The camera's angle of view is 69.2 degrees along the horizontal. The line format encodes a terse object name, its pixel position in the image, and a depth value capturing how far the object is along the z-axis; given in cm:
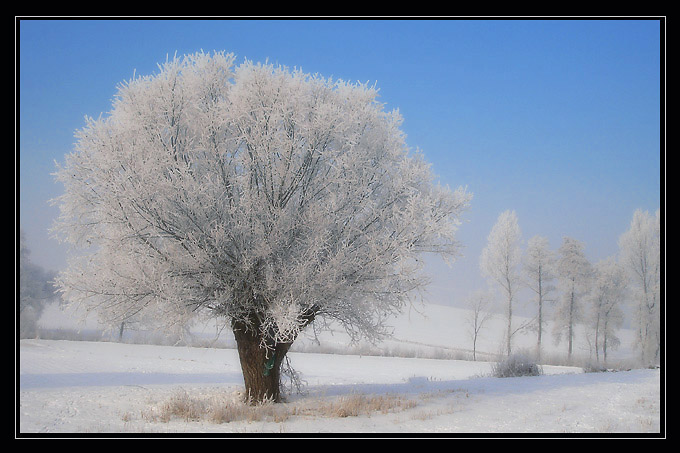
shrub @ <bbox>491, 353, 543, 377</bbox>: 1667
